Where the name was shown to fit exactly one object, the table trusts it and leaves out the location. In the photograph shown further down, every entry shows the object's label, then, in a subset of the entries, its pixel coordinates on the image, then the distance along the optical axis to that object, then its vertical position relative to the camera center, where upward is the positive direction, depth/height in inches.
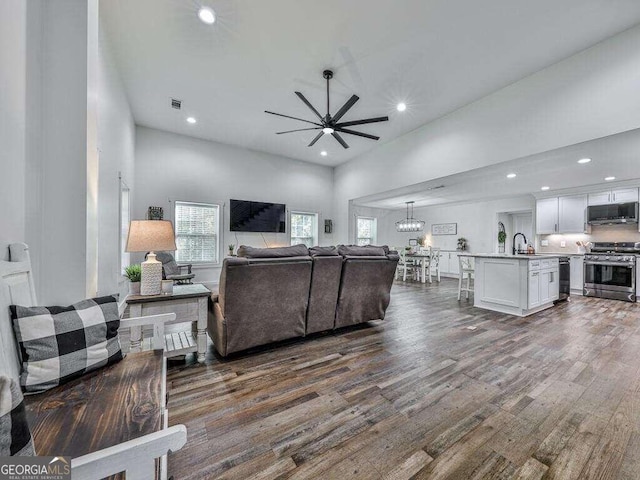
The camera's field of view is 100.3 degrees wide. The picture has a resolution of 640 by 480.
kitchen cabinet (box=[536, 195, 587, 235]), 233.9 +23.6
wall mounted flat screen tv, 248.4 +21.2
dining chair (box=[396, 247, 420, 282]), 295.6 -29.6
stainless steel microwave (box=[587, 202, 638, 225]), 206.2 +21.9
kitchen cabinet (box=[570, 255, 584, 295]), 229.9 -29.6
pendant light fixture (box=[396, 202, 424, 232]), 307.9 +16.5
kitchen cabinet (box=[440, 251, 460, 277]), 341.1 -31.8
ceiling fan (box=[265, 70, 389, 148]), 136.9 +62.7
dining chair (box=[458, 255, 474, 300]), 200.3 -23.0
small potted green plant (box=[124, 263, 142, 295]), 90.7 -13.6
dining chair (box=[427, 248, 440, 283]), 293.0 -27.3
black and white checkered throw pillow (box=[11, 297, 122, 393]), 42.5 -18.1
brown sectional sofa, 95.8 -22.2
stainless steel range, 200.5 -23.7
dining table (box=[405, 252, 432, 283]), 284.7 -21.2
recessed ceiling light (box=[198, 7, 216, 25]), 105.2 +89.9
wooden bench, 24.4 -25.4
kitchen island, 159.5 -27.3
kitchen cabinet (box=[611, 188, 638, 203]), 206.1 +35.8
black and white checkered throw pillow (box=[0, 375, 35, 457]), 21.3 -15.6
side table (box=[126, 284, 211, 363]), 85.9 -23.6
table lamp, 81.1 -0.9
